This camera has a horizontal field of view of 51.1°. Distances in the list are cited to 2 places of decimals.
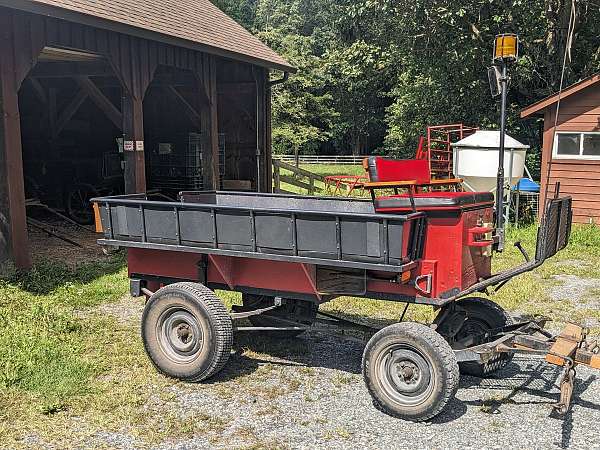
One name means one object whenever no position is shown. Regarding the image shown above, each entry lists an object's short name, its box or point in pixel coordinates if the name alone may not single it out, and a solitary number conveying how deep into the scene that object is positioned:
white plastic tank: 13.73
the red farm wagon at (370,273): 4.60
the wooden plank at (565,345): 4.42
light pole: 5.17
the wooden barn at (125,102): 8.59
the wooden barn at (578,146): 14.40
